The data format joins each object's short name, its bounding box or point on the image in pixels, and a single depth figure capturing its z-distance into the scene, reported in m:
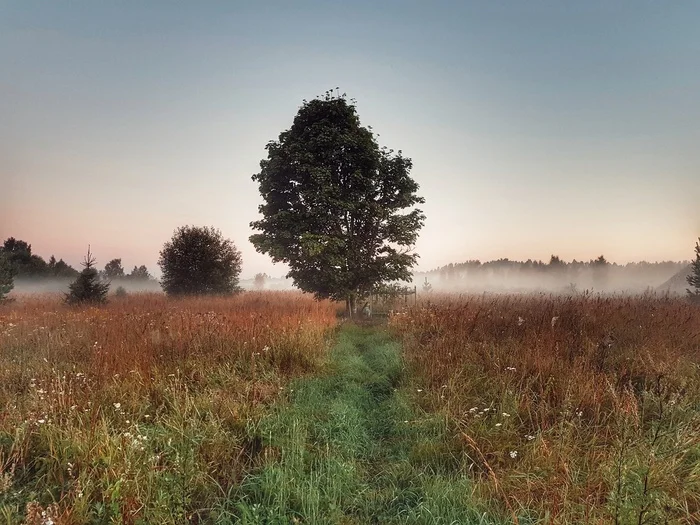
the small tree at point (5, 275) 15.35
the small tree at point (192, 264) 23.34
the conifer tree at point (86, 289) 15.82
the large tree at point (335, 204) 13.03
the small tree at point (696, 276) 22.38
